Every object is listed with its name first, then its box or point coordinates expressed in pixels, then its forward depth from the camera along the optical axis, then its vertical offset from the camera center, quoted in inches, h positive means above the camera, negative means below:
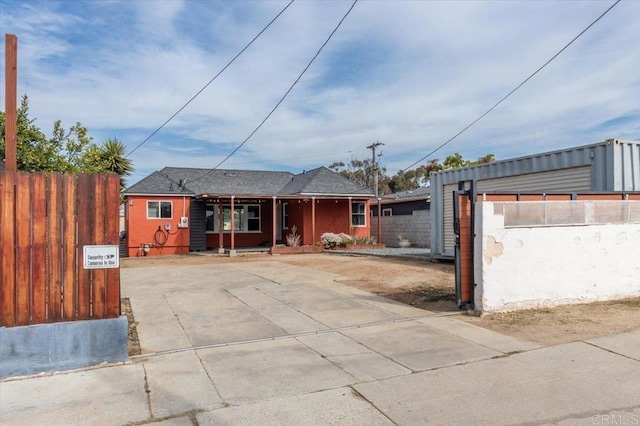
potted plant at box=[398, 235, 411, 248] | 915.4 -50.2
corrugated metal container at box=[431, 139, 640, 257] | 395.9 +43.8
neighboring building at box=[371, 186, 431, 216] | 1007.6 +32.8
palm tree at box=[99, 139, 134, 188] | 765.9 +112.2
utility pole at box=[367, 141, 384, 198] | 1673.2 +274.2
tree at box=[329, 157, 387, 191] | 2218.3 +235.1
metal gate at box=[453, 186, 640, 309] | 285.7 -13.1
